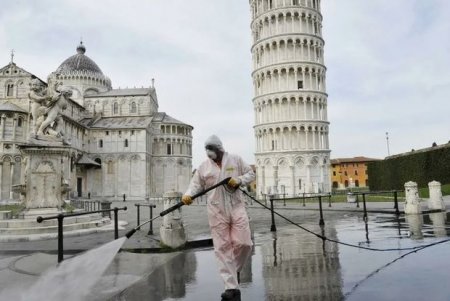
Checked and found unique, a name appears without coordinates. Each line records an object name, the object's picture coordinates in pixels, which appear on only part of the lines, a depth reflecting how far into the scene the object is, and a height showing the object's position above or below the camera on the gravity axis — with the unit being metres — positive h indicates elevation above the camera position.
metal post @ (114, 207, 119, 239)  8.93 -0.83
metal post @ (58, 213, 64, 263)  6.83 -0.89
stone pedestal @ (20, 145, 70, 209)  12.55 +0.65
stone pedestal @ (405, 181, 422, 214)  15.31 -0.67
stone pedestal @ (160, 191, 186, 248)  8.51 -0.84
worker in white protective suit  4.49 -0.25
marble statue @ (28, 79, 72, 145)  13.20 +3.03
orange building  111.88 +3.59
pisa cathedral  52.94 +10.02
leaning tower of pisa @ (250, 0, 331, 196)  54.97 +12.77
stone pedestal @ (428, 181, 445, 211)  17.00 -0.70
